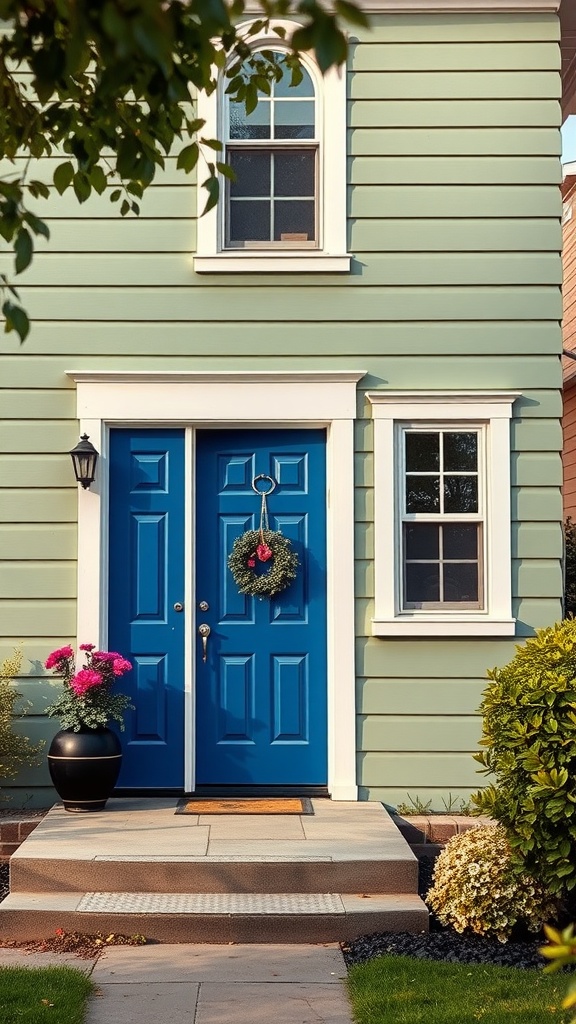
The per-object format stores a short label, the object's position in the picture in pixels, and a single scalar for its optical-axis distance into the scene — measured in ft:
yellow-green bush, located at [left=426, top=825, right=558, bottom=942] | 17.49
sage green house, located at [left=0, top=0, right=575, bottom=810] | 22.98
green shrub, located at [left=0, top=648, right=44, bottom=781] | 21.98
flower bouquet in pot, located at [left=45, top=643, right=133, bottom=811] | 21.06
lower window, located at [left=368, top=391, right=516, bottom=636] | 22.93
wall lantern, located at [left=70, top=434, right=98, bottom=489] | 22.56
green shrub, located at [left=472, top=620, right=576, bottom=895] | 17.13
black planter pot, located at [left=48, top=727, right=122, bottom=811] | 21.03
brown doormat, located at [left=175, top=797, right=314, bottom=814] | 21.81
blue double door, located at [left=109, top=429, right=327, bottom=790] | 23.09
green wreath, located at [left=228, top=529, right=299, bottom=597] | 22.95
